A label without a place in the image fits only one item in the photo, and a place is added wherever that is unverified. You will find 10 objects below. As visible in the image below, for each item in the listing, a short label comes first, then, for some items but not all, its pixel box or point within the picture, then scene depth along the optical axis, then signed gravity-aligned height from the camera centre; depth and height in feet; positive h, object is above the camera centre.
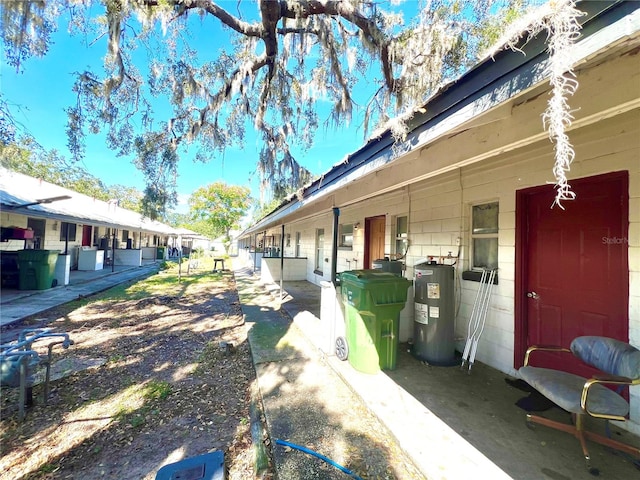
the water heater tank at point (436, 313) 11.58 -2.50
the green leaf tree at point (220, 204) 103.60 +16.24
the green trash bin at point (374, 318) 10.80 -2.62
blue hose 6.33 -5.00
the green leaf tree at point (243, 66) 13.89 +11.13
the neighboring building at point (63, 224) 28.37 +2.47
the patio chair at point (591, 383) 6.47 -3.36
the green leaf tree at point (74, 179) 79.15 +22.13
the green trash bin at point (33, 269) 27.50 -2.79
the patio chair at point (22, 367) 8.32 -3.89
